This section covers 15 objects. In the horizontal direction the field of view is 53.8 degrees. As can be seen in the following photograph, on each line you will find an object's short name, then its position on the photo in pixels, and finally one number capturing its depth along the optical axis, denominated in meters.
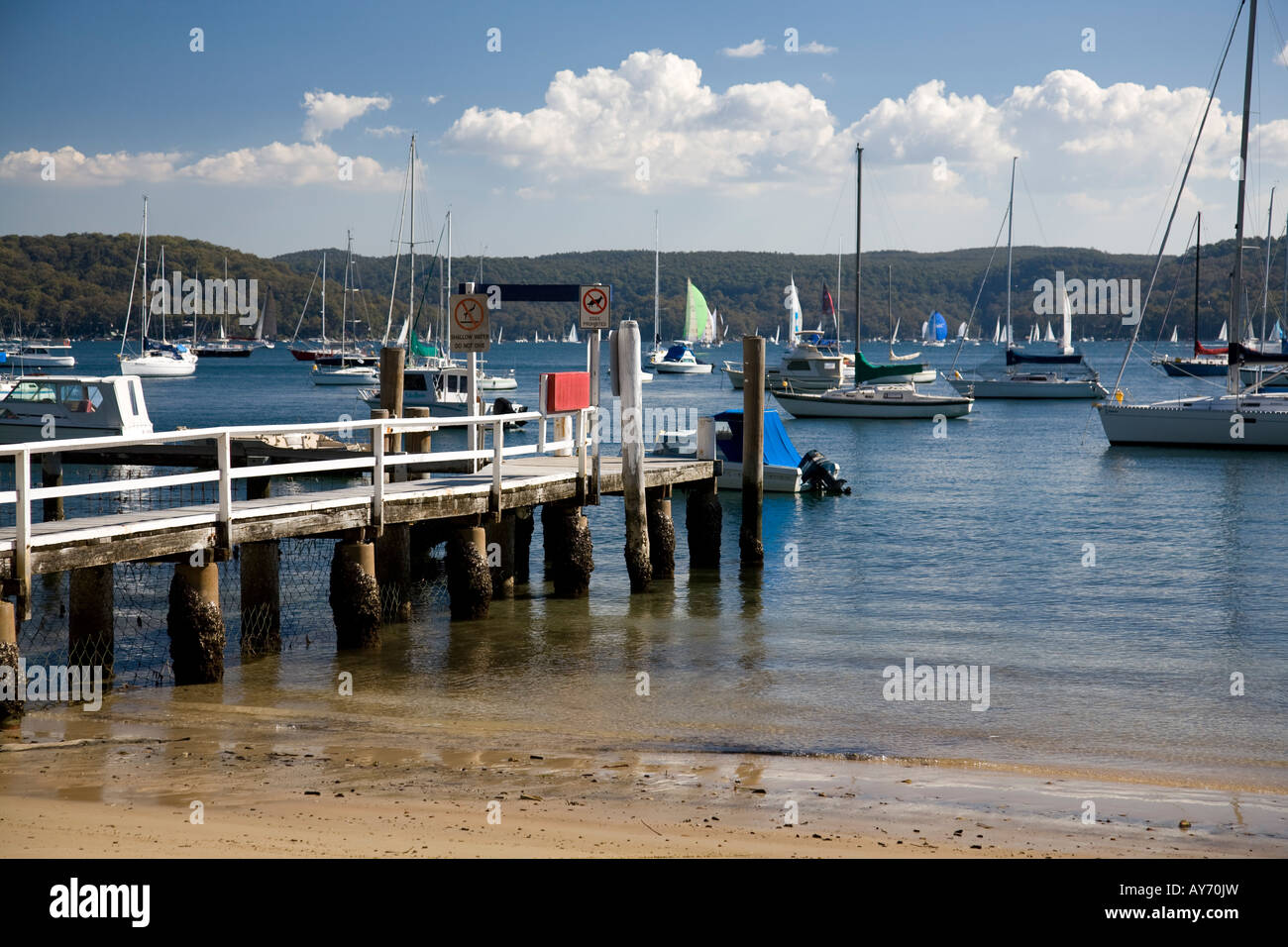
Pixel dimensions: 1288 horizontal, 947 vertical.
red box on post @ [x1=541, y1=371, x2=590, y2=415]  17.47
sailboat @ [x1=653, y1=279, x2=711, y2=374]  120.38
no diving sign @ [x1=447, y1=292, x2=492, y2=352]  17.95
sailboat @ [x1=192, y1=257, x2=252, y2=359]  166.38
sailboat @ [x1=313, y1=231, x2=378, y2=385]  89.25
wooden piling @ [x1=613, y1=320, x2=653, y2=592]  17.02
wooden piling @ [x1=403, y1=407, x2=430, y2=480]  20.97
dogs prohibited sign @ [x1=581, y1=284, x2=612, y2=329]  16.80
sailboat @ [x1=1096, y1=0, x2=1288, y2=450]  45.12
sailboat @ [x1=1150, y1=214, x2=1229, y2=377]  93.81
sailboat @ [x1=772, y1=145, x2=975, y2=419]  60.38
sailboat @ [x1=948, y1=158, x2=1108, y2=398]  79.69
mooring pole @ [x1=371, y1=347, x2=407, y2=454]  20.11
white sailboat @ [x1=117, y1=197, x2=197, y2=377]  106.00
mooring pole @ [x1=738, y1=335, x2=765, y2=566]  20.73
